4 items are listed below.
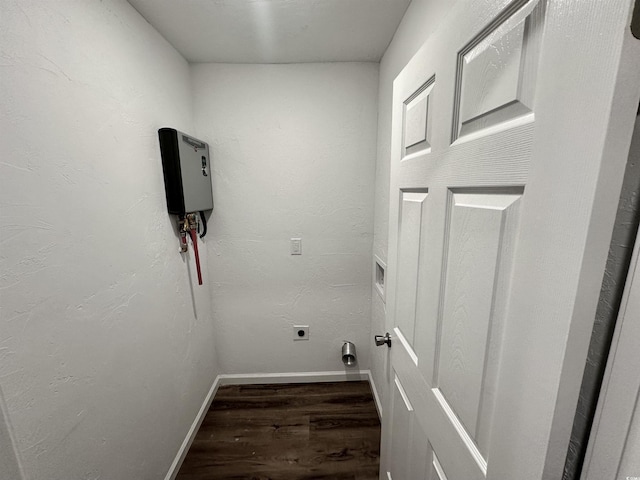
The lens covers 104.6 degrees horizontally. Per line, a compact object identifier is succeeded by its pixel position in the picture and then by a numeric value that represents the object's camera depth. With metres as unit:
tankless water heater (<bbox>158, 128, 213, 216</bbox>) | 1.19
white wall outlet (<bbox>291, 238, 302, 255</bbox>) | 1.68
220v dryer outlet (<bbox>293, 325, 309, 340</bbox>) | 1.81
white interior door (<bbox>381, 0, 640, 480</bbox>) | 0.29
